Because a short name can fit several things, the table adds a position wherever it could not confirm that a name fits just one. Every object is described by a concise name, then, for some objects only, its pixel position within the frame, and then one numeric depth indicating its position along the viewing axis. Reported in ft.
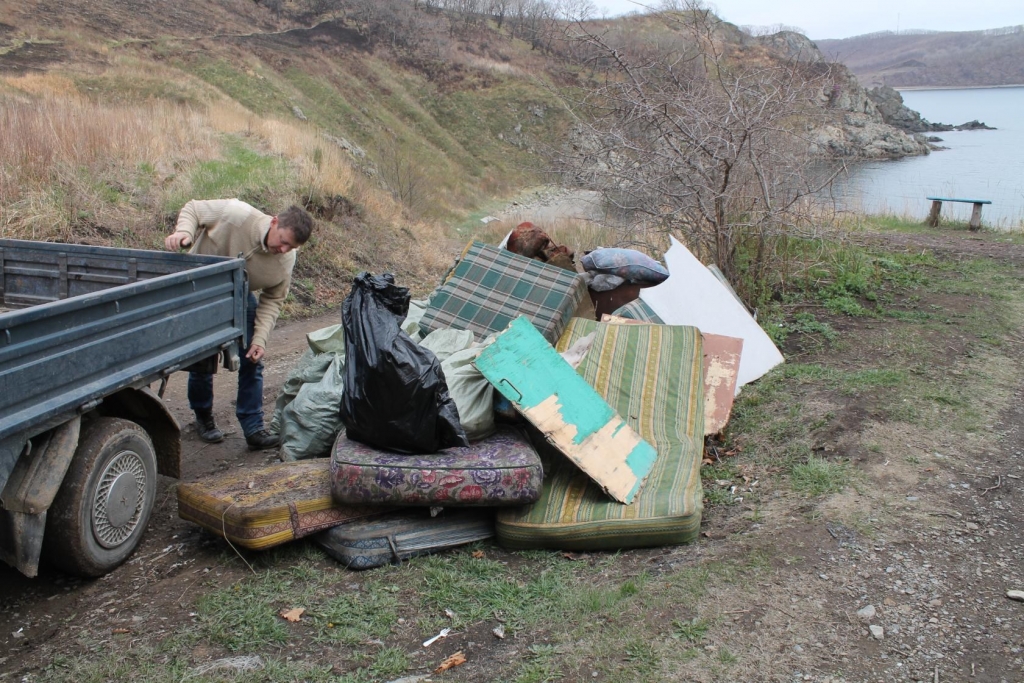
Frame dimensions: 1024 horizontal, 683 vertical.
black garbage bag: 11.57
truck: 8.98
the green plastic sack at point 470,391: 12.62
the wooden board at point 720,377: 15.76
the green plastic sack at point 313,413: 13.52
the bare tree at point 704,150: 23.29
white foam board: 19.22
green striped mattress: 11.36
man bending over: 14.07
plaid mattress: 16.75
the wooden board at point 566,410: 12.14
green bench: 45.26
